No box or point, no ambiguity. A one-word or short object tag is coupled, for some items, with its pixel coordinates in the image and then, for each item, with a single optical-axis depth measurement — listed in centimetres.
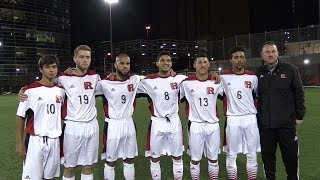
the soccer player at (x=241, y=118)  602
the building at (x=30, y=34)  6638
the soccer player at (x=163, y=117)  609
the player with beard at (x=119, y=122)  586
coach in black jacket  585
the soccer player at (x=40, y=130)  511
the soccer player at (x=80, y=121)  554
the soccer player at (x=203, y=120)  602
